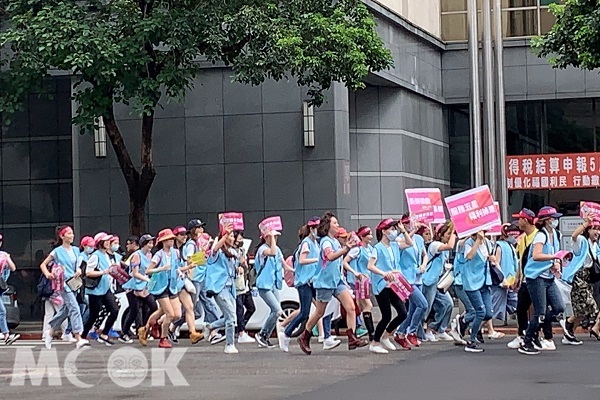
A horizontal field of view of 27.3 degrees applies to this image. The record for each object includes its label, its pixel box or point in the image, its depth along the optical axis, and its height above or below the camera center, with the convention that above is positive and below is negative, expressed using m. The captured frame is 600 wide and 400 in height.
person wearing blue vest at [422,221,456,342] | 16.86 -0.74
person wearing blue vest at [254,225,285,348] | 17.03 -0.69
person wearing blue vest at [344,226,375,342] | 16.36 -0.54
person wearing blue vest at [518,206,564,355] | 14.54 -0.61
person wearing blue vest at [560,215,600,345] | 16.81 -0.73
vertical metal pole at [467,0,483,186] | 26.31 +2.63
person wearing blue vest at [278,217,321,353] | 15.38 -0.53
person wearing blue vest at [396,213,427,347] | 16.05 -0.90
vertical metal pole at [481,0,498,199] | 26.26 +2.76
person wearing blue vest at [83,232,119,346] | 18.23 -0.88
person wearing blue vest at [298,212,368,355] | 15.23 -0.66
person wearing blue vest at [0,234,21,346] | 18.83 -1.11
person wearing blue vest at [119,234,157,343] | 18.30 -0.83
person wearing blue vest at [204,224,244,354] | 16.64 -0.64
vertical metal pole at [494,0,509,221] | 26.56 +2.54
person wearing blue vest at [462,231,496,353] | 15.48 -0.73
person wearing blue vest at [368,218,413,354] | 15.55 -0.65
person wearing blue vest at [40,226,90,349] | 17.92 -0.63
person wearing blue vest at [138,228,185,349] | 17.28 -0.69
